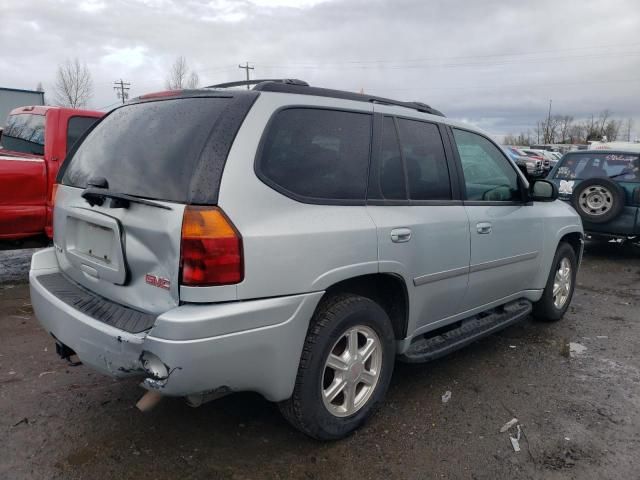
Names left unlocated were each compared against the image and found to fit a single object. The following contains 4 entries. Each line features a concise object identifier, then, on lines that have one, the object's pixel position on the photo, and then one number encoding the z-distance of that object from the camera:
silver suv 2.24
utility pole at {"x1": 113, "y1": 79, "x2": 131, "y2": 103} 53.64
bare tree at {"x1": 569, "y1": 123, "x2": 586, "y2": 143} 77.50
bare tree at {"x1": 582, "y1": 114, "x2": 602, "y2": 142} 73.81
